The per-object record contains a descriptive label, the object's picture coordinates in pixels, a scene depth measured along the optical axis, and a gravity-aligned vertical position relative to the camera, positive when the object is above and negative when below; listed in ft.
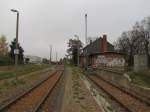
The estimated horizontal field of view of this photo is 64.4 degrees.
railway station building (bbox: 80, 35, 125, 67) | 79.17 +2.08
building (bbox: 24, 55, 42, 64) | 250.40 +0.99
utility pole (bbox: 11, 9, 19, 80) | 36.37 +3.09
